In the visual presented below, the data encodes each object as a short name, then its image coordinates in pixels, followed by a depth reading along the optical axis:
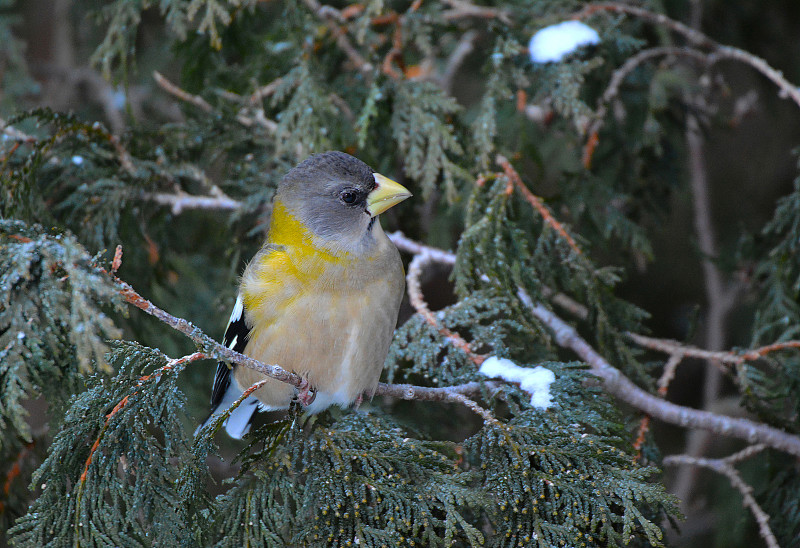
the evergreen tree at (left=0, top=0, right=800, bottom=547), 4.76
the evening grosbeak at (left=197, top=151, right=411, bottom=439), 4.83
